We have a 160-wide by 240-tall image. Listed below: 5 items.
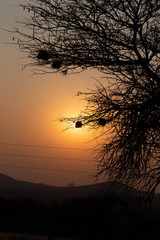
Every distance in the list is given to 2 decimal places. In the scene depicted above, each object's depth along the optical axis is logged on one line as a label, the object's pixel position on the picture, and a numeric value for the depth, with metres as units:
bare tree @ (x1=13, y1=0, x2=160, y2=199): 14.49
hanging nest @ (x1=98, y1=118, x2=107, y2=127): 15.45
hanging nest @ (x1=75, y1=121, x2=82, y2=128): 15.77
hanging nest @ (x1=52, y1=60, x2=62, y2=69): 15.18
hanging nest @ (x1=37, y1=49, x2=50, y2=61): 15.18
